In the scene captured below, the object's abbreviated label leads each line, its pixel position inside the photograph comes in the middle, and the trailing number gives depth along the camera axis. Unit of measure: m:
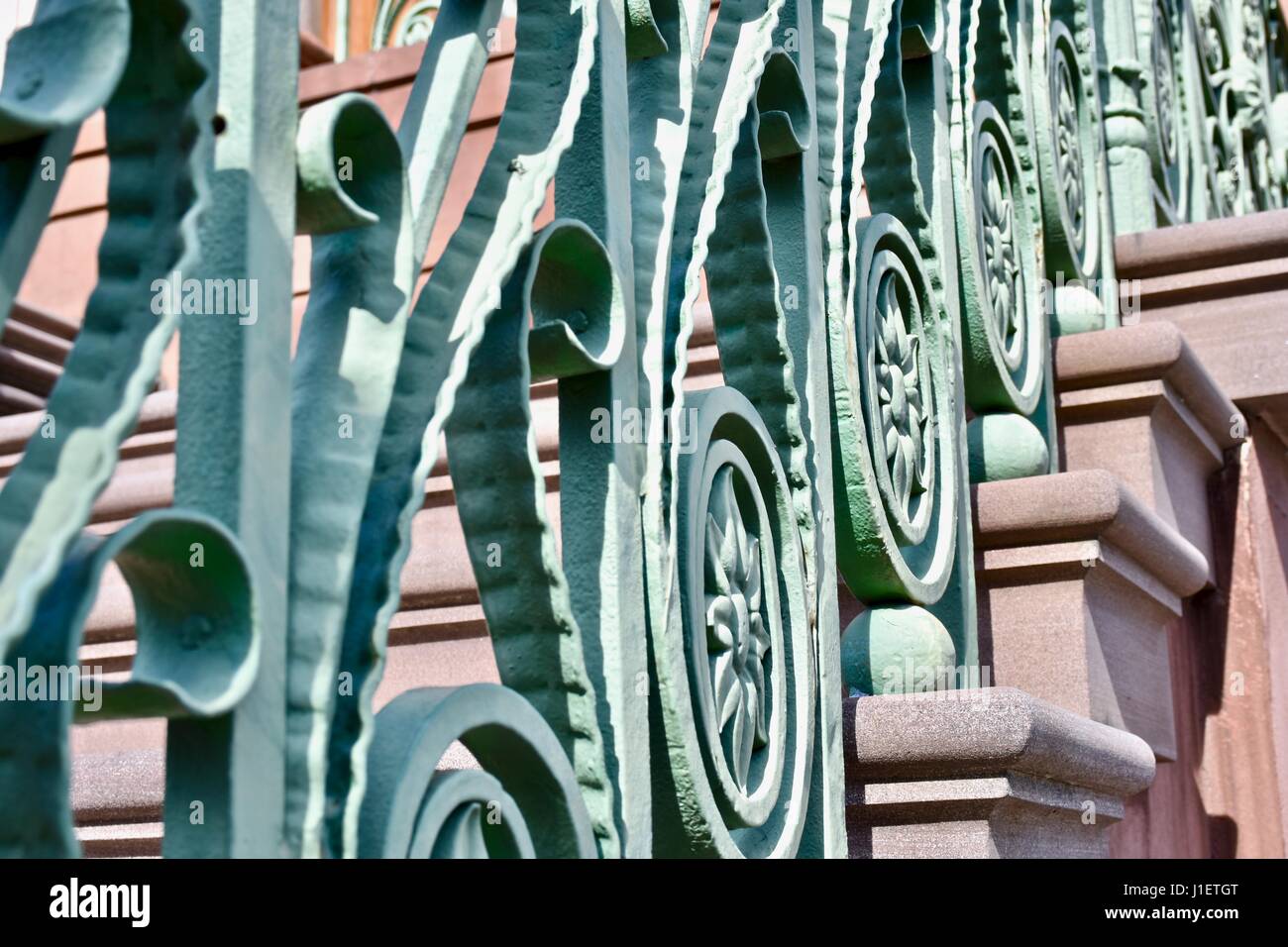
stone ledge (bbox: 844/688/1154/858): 1.53
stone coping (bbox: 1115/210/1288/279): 2.81
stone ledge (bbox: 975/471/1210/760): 2.04
